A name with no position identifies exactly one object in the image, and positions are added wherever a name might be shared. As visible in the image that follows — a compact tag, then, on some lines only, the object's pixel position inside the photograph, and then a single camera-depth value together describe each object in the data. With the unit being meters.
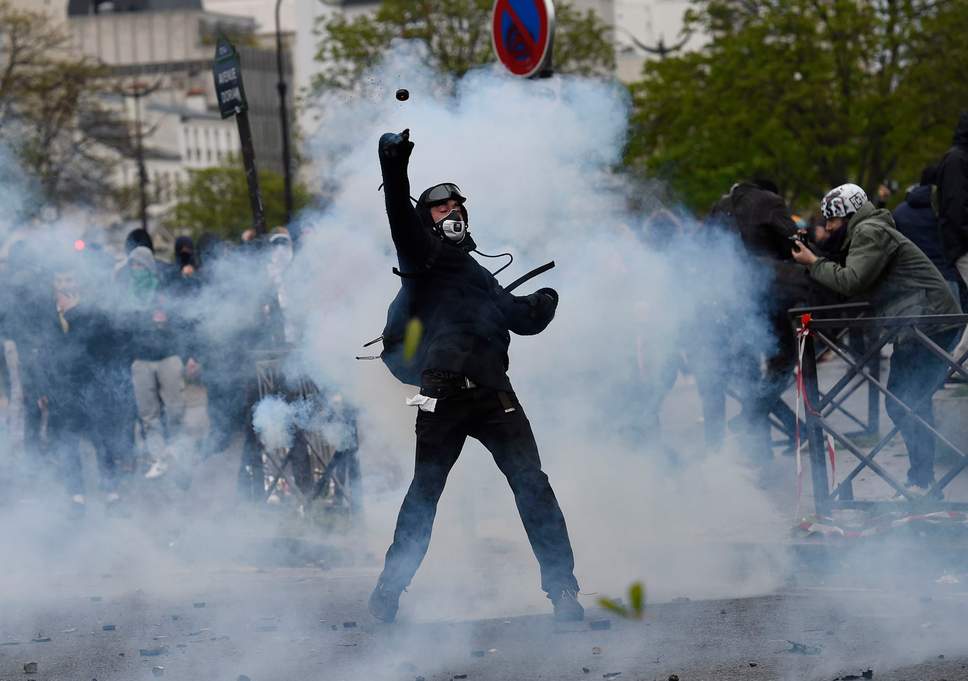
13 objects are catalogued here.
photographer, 16.27
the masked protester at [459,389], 13.43
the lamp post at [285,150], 69.19
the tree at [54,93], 78.17
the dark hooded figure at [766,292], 19.69
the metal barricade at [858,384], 15.46
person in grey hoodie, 22.33
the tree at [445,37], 71.69
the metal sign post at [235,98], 19.97
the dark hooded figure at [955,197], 20.53
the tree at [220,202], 143.50
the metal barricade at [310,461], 18.44
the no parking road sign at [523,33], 19.31
